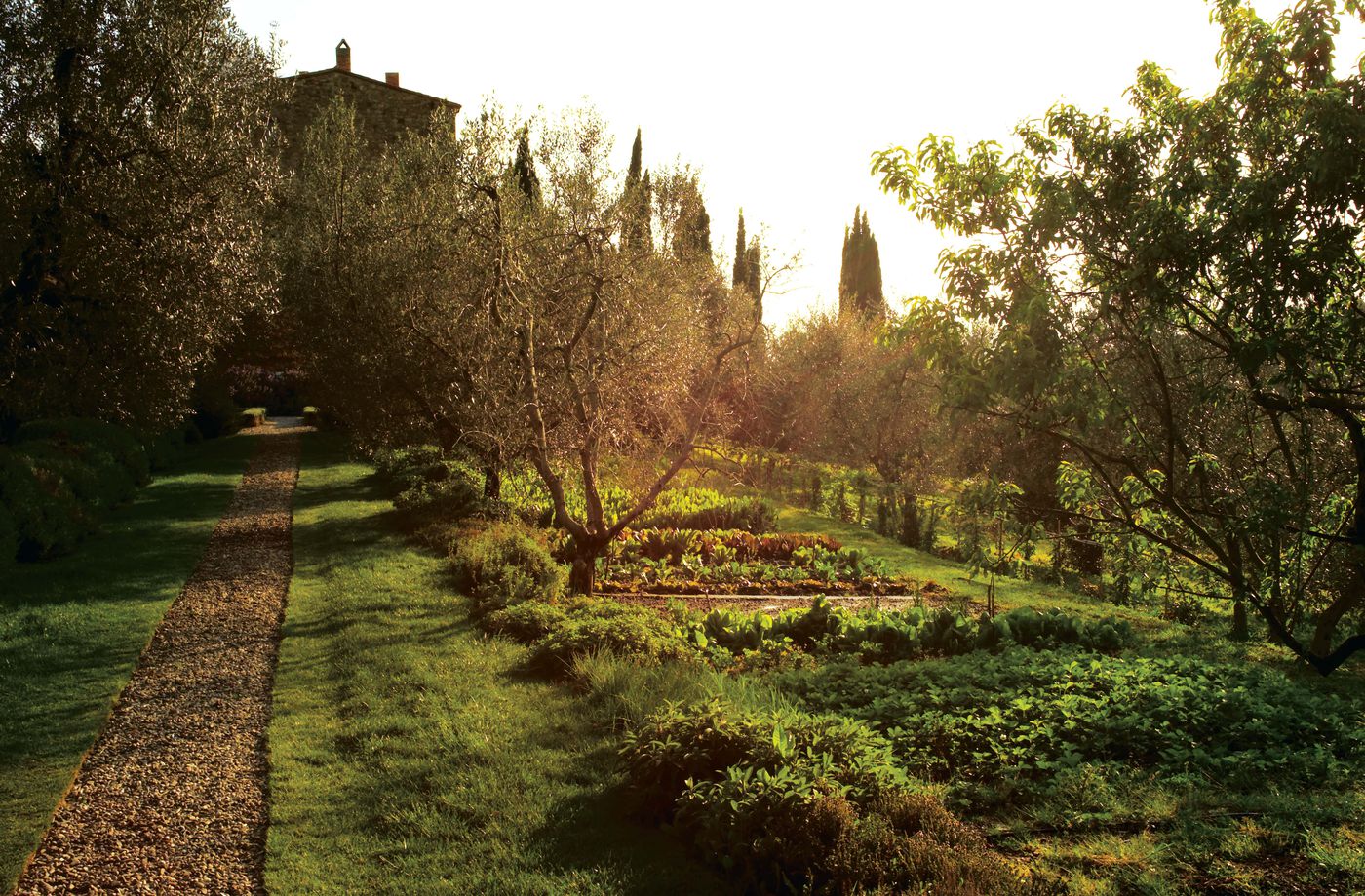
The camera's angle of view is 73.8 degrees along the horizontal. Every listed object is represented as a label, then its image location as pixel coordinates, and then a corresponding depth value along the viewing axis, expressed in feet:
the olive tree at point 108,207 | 41.65
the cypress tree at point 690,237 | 53.26
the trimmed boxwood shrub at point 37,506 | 40.63
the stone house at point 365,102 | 129.08
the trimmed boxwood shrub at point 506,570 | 36.83
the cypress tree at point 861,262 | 171.63
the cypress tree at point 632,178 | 51.49
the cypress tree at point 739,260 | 122.01
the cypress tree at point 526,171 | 48.14
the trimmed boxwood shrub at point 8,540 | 38.45
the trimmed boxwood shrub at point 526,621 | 32.12
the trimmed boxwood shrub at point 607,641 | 28.73
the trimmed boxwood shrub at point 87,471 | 46.37
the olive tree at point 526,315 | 40.93
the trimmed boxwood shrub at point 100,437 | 52.03
